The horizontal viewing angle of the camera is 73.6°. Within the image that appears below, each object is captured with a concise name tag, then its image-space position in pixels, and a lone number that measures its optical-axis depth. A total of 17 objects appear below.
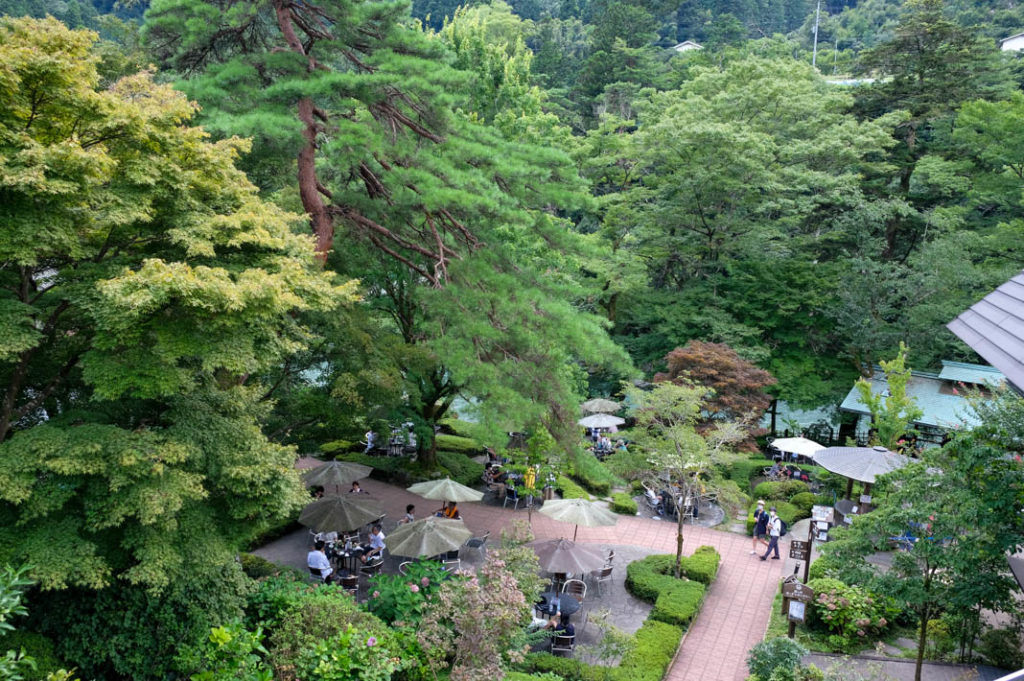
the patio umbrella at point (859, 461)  15.68
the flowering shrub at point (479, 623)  8.41
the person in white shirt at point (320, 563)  12.91
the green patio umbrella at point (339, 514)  13.67
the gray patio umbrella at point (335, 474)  15.59
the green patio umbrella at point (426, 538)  12.72
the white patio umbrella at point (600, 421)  22.34
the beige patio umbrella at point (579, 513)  14.38
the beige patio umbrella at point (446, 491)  15.40
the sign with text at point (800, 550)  13.62
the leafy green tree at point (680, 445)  14.45
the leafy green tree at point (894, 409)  18.23
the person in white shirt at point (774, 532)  15.93
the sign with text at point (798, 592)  12.02
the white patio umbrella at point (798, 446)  20.51
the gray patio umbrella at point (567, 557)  12.56
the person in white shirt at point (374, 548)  13.97
